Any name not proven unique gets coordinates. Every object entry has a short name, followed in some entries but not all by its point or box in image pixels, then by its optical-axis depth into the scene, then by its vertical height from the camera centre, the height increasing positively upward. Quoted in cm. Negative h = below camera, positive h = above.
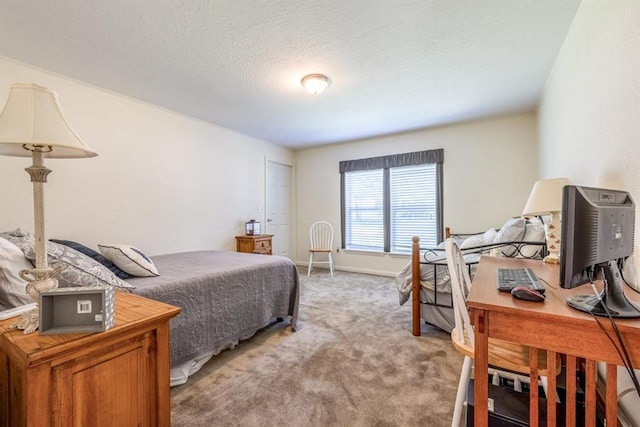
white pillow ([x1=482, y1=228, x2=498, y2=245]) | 280 -30
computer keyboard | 105 -30
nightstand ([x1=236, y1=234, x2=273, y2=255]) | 401 -50
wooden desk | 79 -40
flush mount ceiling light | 252 +120
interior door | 493 +8
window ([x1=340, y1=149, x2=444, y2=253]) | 425 +15
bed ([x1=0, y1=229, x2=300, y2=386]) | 142 -54
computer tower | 103 -78
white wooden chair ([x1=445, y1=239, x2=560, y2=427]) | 118 -65
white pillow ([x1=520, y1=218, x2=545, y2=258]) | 225 -23
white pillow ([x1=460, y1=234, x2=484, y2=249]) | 294 -36
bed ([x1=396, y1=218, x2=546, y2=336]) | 232 -59
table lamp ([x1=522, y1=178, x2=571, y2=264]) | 170 +2
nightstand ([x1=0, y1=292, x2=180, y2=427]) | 77 -53
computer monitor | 79 -11
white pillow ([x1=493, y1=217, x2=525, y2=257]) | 240 -22
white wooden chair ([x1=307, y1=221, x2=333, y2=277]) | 513 -53
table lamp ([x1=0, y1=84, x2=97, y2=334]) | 91 +26
